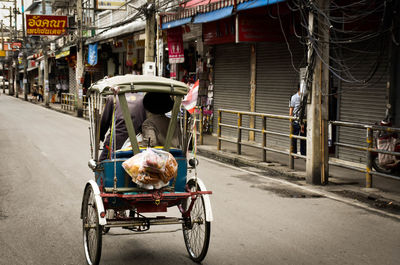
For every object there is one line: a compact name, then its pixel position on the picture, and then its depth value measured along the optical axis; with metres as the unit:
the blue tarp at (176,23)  17.95
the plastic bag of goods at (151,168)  5.27
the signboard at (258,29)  15.69
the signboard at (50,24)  34.56
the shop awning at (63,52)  38.44
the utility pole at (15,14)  61.46
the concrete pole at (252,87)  18.33
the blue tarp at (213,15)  15.03
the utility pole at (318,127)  10.60
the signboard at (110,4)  25.03
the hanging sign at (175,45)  20.75
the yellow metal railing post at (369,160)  9.86
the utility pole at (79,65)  31.58
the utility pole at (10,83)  79.54
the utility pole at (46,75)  43.25
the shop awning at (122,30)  23.75
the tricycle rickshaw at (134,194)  5.44
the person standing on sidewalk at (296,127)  12.55
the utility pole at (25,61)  55.84
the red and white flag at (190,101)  5.77
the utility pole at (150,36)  18.72
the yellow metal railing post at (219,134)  15.26
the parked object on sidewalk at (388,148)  10.72
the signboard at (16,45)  59.51
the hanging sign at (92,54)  30.86
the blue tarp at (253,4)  12.87
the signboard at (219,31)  17.77
